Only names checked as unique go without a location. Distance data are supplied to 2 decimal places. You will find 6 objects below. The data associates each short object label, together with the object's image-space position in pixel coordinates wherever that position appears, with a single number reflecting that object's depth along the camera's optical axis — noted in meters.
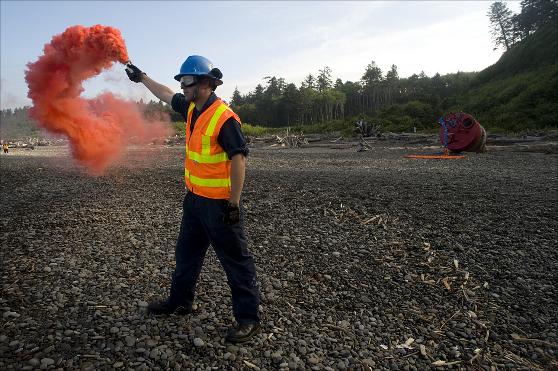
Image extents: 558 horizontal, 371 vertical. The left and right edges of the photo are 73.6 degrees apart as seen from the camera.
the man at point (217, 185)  3.60
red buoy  20.22
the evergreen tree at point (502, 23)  79.81
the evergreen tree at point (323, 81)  92.19
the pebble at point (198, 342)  3.63
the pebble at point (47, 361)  3.20
